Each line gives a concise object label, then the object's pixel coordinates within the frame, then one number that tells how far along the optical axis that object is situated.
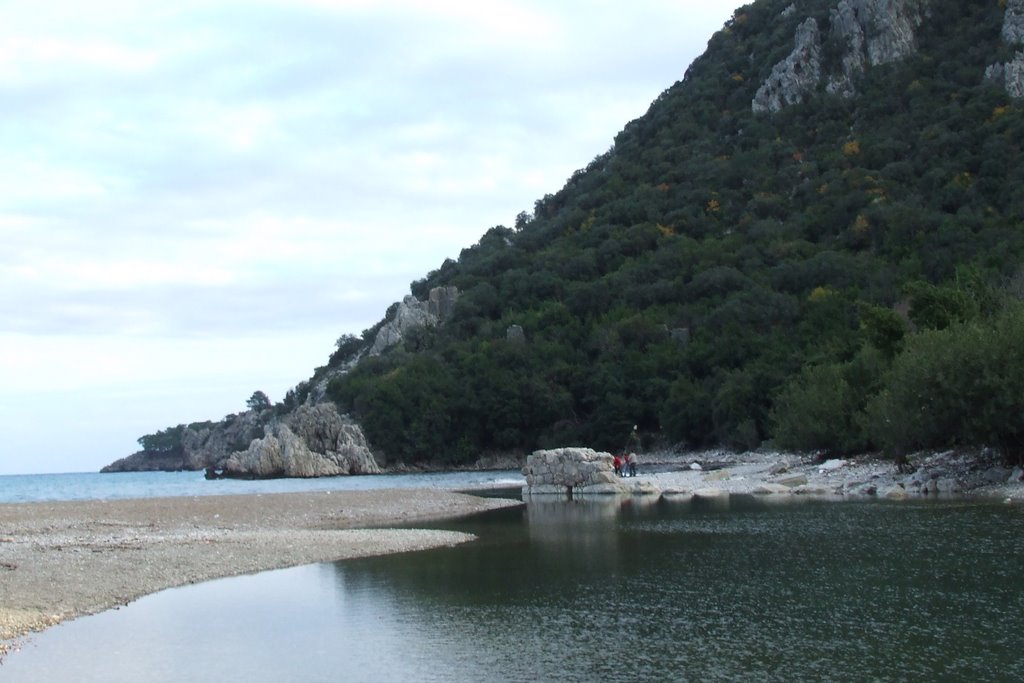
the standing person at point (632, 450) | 62.78
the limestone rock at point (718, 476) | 54.65
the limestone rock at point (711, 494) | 45.44
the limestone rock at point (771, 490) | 45.12
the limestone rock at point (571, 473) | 51.03
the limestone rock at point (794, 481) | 47.09
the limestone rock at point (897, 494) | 38.75
